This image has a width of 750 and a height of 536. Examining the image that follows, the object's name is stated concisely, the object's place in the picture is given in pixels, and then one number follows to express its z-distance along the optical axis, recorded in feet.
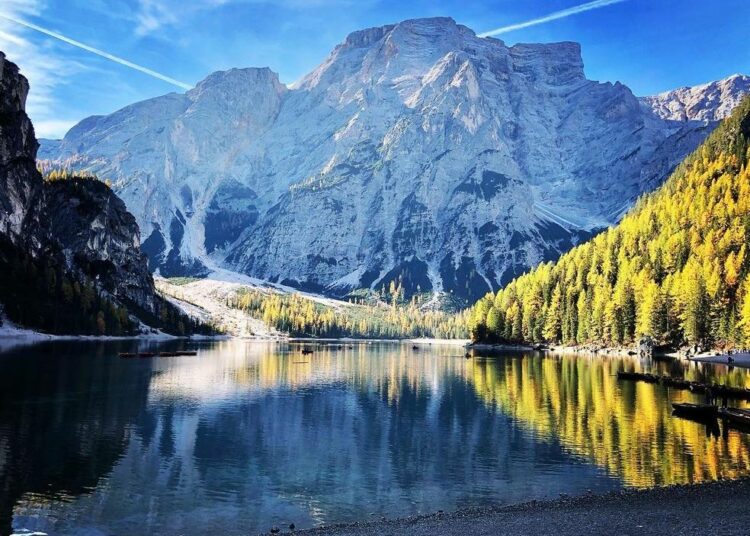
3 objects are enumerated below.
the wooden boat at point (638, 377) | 314.35
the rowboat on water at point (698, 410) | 196.65
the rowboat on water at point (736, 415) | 182.80
